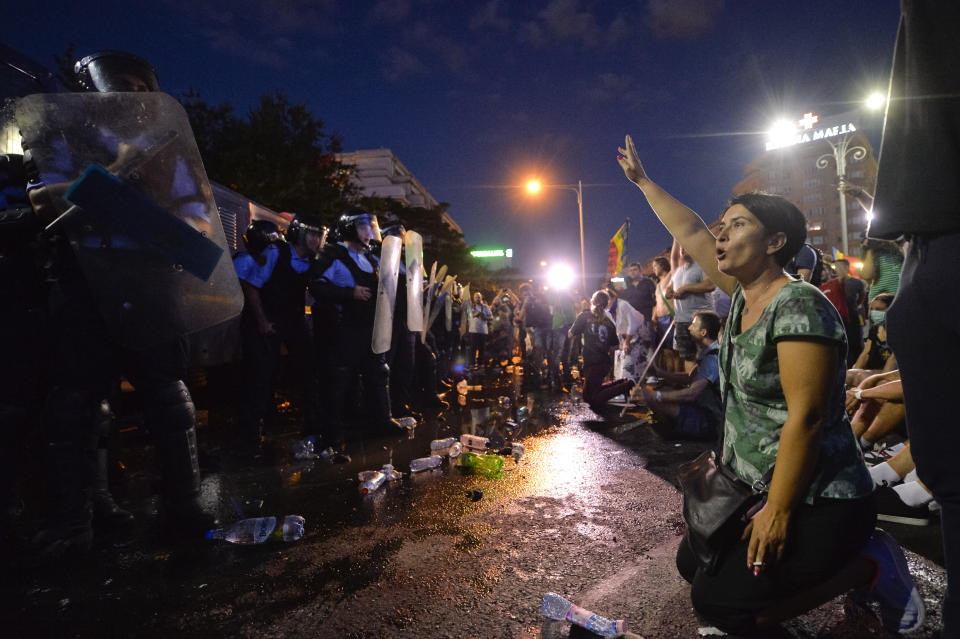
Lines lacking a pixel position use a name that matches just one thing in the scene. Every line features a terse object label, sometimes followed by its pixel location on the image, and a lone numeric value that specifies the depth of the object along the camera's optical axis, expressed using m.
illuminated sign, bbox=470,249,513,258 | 55.75
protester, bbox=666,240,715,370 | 5.13
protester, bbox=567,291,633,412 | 6.34
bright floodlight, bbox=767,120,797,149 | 26.20
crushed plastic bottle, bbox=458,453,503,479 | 3.78
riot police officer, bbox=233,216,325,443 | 4.42
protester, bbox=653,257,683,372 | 5.96
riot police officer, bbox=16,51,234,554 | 2.39
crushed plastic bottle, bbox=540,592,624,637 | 1.72
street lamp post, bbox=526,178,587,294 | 23.83
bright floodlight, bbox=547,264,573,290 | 9.32
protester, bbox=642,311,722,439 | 4.57
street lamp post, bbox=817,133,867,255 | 8.99
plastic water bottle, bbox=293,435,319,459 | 4.24
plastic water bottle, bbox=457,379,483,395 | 8.45
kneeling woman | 1.49
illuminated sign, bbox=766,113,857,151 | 26.64
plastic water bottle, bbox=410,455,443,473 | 3.85
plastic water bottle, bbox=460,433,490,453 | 4.47
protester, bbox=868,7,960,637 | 1.23
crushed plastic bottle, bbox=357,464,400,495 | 3.41
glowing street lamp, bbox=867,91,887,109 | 12.25
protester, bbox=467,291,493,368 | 12.97
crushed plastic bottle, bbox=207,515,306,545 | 2.61
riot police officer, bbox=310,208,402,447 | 4.41
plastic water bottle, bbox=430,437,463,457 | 4.29
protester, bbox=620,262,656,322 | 7.84
